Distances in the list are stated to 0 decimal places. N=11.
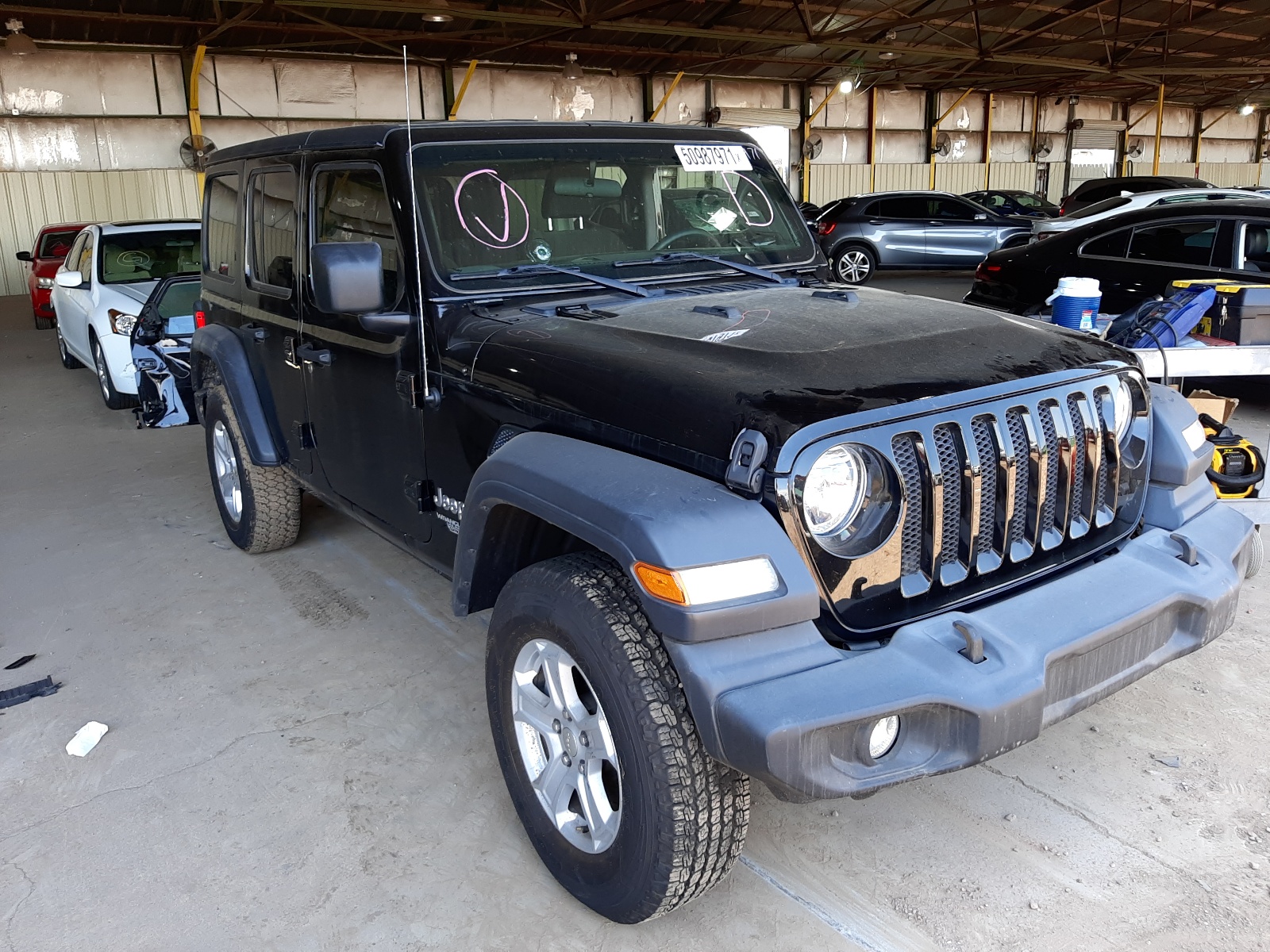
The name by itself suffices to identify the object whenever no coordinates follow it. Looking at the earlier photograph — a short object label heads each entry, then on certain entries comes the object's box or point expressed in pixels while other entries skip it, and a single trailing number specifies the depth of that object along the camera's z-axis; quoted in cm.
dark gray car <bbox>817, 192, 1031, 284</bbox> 1653
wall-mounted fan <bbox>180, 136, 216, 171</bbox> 1855
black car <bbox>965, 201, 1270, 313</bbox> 710
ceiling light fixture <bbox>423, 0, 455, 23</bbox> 1501
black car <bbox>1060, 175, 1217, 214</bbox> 1747
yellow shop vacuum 447
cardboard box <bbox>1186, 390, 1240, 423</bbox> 495
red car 1259
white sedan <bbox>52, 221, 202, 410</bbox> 795
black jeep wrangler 194
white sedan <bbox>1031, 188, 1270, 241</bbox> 1086
